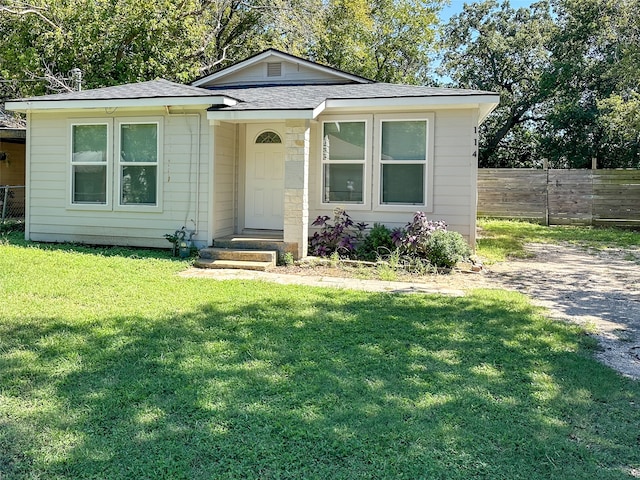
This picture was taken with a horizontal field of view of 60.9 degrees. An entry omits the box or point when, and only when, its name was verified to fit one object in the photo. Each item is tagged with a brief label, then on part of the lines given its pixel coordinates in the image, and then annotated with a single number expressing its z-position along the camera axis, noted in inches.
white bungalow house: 359.6
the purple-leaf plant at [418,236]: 336.8
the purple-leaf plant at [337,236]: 363.4
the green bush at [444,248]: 326.0
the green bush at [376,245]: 356.8
